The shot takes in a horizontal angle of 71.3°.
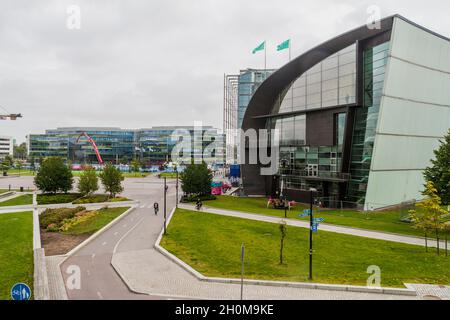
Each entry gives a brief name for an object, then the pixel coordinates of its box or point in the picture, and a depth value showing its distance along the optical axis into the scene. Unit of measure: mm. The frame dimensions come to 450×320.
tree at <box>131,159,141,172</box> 101356
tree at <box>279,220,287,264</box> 17620
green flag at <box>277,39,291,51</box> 43416
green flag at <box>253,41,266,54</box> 49000
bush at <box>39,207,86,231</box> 28781
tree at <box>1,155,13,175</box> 105925
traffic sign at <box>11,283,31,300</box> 8627
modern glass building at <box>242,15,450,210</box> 34562
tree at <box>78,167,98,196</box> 44281
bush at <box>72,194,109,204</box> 41469
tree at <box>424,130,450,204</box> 24266
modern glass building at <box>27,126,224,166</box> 165750
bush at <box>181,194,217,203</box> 43500
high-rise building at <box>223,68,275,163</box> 83750
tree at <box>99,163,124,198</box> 44438
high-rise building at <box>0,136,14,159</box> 188250
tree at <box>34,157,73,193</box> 45625
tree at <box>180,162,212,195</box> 43594
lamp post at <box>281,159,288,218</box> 47322
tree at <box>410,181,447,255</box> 19047
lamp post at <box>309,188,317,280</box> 15156
